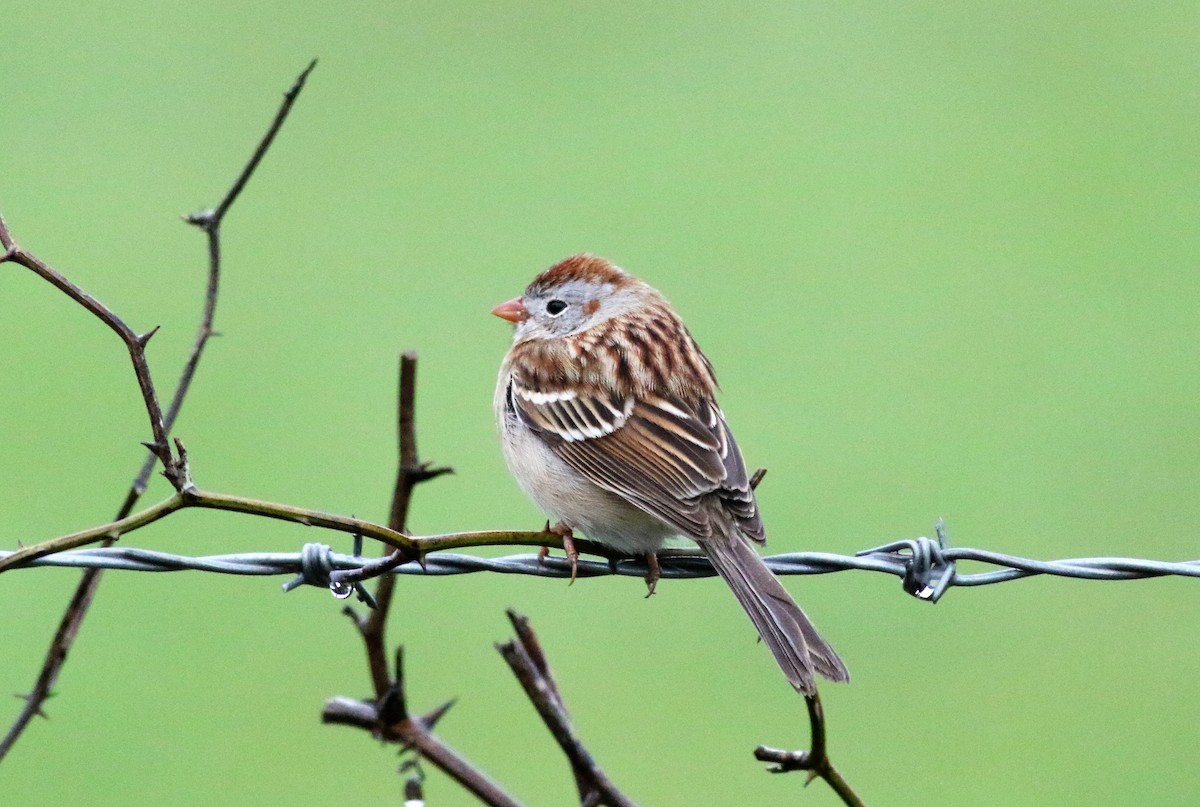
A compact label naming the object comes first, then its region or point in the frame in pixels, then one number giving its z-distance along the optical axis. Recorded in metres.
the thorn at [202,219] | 7.17
